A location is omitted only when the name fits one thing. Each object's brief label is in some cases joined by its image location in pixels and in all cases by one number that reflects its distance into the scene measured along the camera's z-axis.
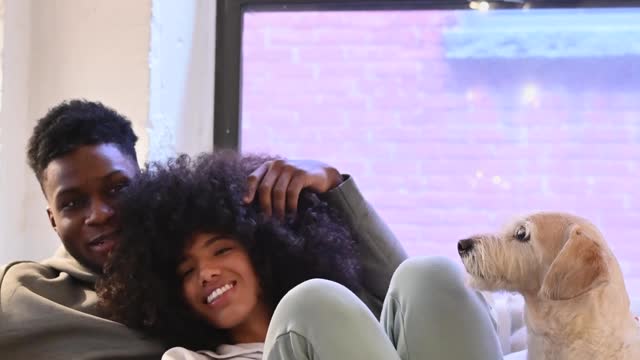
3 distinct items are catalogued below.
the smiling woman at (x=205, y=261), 2.19
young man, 2.16
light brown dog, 2.01
